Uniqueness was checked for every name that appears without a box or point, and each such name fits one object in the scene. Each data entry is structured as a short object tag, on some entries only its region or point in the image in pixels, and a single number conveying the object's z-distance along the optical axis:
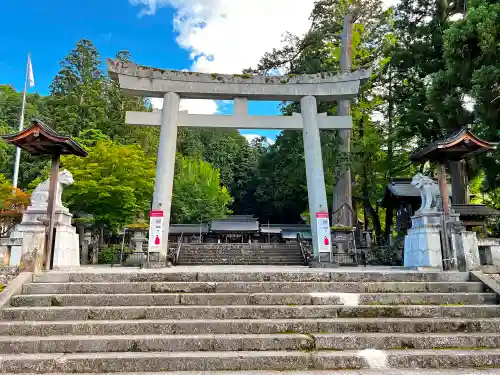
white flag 23.31
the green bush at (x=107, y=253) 18.03
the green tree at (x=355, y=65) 18.08
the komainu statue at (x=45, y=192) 7.98
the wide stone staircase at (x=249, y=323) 3.89
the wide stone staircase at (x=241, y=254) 16.06
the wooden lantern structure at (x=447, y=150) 7.04
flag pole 21.45
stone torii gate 10.74
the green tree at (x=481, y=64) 10.29
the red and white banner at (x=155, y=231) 9.84
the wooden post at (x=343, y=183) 16.17
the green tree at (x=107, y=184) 16.19
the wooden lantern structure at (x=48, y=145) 6.89
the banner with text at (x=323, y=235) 10.12
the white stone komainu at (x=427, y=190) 7.64
